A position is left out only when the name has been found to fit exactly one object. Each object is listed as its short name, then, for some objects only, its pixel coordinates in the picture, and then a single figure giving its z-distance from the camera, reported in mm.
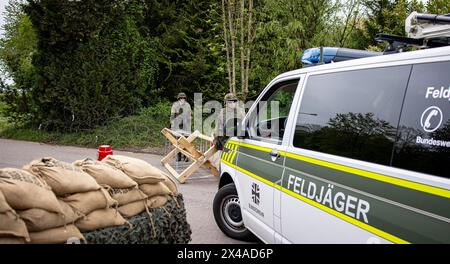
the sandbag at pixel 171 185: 3308
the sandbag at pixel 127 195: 2810
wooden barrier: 7975
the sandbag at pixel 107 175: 2787
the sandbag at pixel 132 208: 2832
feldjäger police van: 2145
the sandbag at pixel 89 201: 2482
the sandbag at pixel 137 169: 3004
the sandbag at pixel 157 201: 3051
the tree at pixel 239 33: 12070
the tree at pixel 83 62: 13039
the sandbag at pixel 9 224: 1987
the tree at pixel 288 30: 10883
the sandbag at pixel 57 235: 2207
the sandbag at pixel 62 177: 2422
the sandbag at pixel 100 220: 2492
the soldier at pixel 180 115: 10812
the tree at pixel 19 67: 14945
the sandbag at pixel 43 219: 2154
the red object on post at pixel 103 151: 4309
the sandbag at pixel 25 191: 2105
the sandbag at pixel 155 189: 3051
